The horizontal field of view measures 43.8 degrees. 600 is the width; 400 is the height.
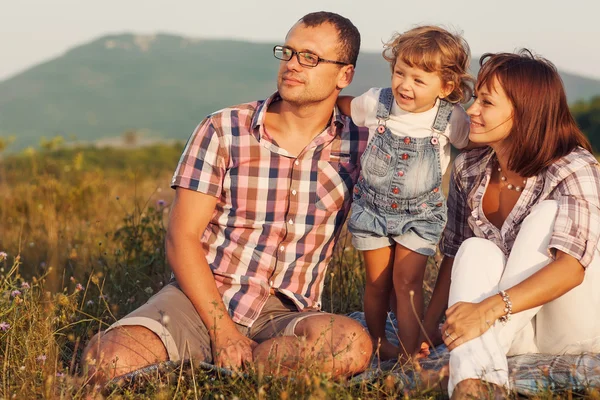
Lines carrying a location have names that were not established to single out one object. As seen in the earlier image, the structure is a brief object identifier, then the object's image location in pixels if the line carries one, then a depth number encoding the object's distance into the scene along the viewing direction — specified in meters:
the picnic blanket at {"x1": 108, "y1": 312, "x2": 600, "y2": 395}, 3.14
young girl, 3.80
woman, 3.18
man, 3.82
